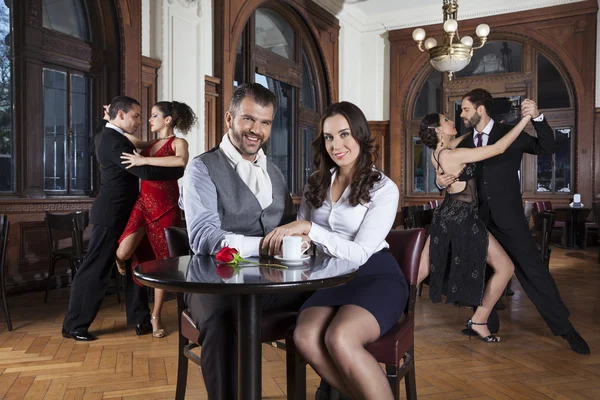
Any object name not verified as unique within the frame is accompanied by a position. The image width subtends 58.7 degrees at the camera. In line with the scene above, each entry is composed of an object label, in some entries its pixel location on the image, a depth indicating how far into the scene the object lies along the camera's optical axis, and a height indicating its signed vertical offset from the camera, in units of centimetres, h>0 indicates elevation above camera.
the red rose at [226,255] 166 -19
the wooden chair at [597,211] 708 -20
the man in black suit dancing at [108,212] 340 -12
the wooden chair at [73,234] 438 -34
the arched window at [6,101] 476 +83
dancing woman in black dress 338 -30
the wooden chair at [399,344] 181 -52
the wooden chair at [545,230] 425 -28
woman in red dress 347 -9
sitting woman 170 -20
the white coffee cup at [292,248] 175 -17
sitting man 180 -5
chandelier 693 +196
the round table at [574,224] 864 -46
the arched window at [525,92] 941 +191
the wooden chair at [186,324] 198 -49
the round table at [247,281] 138 -23
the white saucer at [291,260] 173 -22
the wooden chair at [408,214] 476 -21
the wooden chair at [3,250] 352 -38
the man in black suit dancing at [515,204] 323 -5
